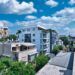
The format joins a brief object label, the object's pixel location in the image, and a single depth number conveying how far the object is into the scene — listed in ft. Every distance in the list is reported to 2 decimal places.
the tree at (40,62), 37.07
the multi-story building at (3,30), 118.26
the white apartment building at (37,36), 65.74
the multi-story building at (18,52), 44.29
